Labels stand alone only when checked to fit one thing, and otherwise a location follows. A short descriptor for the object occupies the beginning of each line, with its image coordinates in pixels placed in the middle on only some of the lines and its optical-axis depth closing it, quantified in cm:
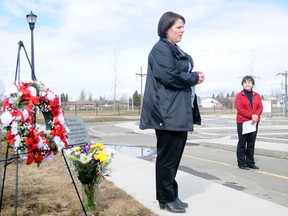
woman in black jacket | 398
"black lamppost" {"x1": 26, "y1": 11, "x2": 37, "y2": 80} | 1633
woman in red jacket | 805
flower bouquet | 423
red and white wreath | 342
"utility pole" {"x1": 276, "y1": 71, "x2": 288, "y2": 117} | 3672
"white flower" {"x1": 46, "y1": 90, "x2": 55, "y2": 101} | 368
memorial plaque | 847
